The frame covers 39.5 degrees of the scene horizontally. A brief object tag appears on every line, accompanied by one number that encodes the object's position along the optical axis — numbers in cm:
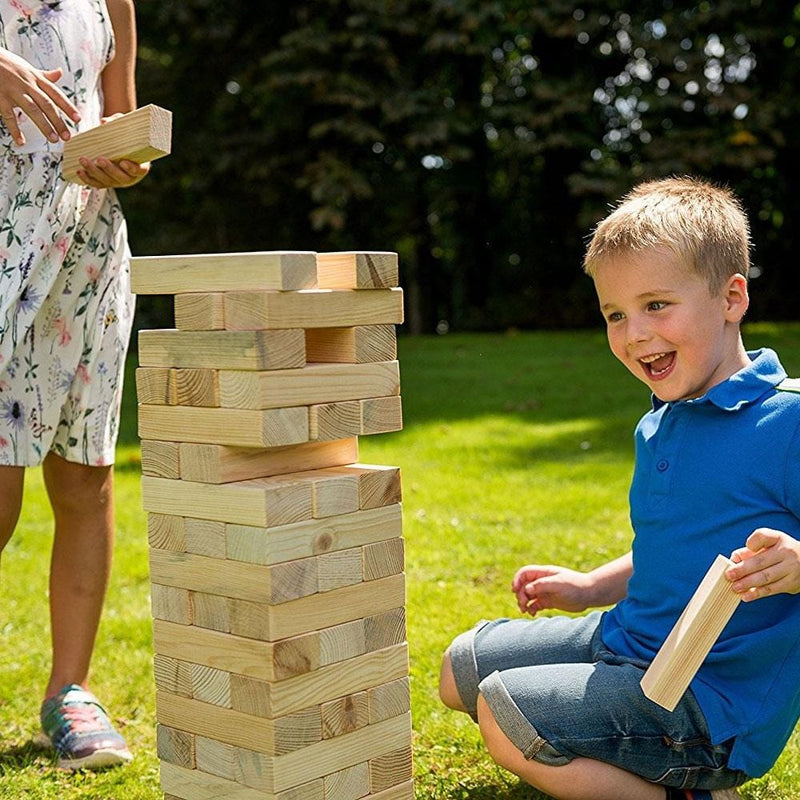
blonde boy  218
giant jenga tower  193
